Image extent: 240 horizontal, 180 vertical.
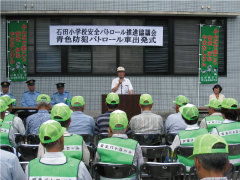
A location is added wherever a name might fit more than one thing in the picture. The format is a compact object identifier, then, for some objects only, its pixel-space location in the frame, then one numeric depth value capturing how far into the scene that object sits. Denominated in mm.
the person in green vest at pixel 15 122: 5328
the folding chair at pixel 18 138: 4797
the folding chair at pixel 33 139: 4773
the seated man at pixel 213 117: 5312
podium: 7699
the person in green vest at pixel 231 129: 3991
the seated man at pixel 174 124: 5312
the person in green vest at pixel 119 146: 3391
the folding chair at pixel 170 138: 4905
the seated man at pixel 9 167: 2686
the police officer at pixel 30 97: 9109
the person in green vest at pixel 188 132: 3868
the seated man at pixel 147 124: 5341
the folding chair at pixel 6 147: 3922
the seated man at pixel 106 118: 5543
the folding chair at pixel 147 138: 4820
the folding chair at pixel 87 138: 4642
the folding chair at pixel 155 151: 4121
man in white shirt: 8527
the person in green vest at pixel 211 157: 1937
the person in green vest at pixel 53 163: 2500
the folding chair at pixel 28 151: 4049
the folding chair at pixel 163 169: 3235
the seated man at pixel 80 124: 5246
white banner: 9703
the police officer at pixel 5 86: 8945
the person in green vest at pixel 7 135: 4426
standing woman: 9234
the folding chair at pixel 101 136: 4758
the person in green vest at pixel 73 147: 3541
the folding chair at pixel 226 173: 3227
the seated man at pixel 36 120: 5312
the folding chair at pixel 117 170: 3205
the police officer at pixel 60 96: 8938
